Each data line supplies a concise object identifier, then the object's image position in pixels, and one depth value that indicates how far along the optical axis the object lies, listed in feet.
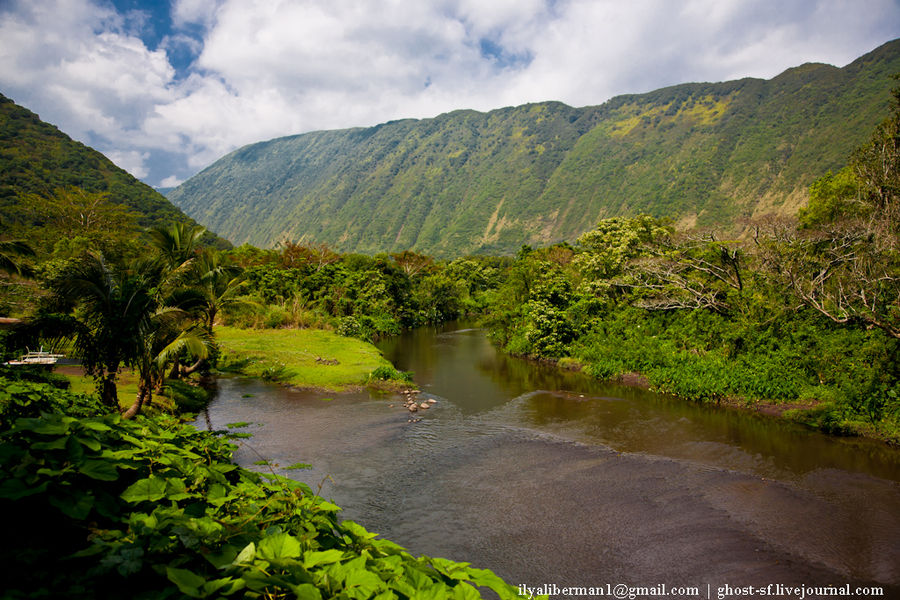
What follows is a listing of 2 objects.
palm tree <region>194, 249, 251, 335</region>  59.47
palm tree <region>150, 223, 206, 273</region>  50.06
